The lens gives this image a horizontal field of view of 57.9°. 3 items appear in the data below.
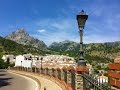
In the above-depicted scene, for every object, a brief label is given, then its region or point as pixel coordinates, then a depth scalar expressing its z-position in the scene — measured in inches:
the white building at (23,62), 1605.1
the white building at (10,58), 2284.3
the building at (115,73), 80.9
